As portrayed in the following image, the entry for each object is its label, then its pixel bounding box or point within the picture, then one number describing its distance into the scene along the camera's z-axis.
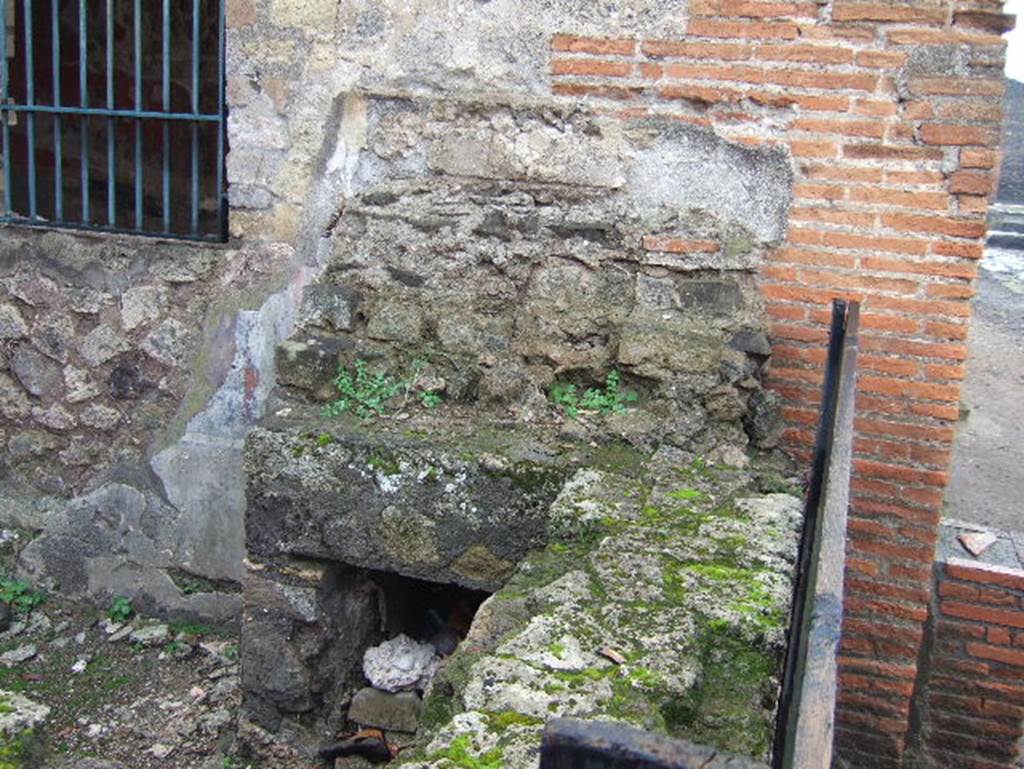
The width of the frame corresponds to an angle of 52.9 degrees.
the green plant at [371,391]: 3.19
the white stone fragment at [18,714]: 3.43
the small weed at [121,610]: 4.16
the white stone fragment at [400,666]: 3.26
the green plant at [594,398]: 3.15
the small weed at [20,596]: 4.16
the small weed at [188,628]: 4.09
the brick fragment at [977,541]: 3.94
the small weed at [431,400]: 3.19
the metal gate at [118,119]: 3.96
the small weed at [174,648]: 3.98
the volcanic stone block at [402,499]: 2.87
